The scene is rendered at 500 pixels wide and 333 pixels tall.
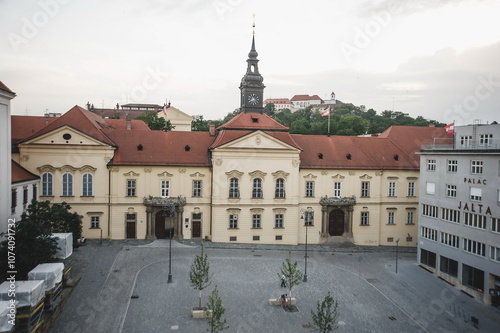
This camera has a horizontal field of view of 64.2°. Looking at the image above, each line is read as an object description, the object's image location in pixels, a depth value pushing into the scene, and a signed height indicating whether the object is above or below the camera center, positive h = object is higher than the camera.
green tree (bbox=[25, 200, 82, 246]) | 29.94 -4.56
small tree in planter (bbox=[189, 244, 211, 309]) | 25.00 -7.27
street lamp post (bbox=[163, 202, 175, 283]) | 39.97 -4.82
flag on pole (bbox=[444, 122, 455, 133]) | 36.28 +3.29
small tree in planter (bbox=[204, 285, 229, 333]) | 20.29 -8.08
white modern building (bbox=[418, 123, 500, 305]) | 30.06 -3.88
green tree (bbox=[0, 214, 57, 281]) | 23.97 -5.58
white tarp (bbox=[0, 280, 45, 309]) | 19.69 -6.77
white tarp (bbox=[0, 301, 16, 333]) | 17.81 -7.21
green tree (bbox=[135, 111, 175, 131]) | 70.25 +6.68
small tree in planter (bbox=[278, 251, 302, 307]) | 26.14 -7.61
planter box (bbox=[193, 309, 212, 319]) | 23.81 -9.20
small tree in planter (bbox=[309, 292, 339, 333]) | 20.39 -8.23
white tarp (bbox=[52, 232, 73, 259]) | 29.00 -6.33
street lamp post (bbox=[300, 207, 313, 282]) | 42.21 -5.58
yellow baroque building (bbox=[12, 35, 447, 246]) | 39.62 -2.07
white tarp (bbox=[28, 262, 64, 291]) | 22.64 -6.67
